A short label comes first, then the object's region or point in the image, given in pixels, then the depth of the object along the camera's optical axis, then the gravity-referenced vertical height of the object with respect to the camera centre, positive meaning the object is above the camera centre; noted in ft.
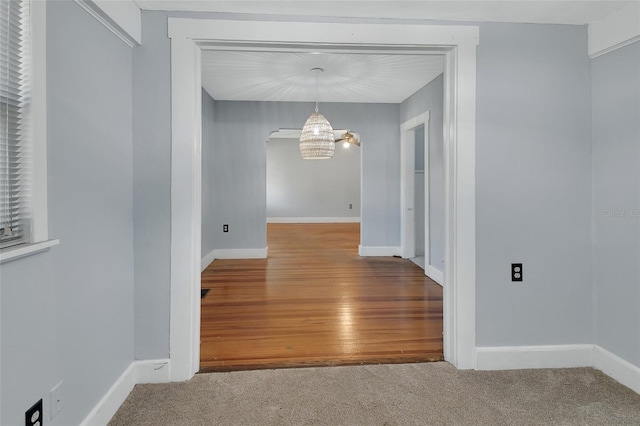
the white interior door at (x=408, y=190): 19.08 +1.10
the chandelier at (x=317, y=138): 15.28 +3.04
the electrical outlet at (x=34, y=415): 4.14 -2.27
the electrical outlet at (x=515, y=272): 7.66 -1.24
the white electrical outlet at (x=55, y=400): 4.53 -2.28
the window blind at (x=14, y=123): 3.94 +0.97
